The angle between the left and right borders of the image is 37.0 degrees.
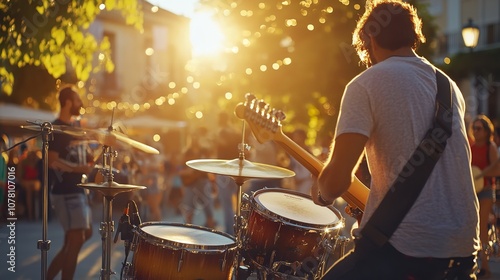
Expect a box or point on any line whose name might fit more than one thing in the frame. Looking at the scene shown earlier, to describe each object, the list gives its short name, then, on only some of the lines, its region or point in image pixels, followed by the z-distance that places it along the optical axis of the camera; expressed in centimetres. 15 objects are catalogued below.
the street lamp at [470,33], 1327
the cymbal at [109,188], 527
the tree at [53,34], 709
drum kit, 488
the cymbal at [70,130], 555
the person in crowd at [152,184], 1347
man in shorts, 643
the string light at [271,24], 916
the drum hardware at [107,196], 532
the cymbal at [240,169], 528
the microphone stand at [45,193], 541
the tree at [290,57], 1039
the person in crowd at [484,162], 850
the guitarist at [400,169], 279
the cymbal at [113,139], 556
